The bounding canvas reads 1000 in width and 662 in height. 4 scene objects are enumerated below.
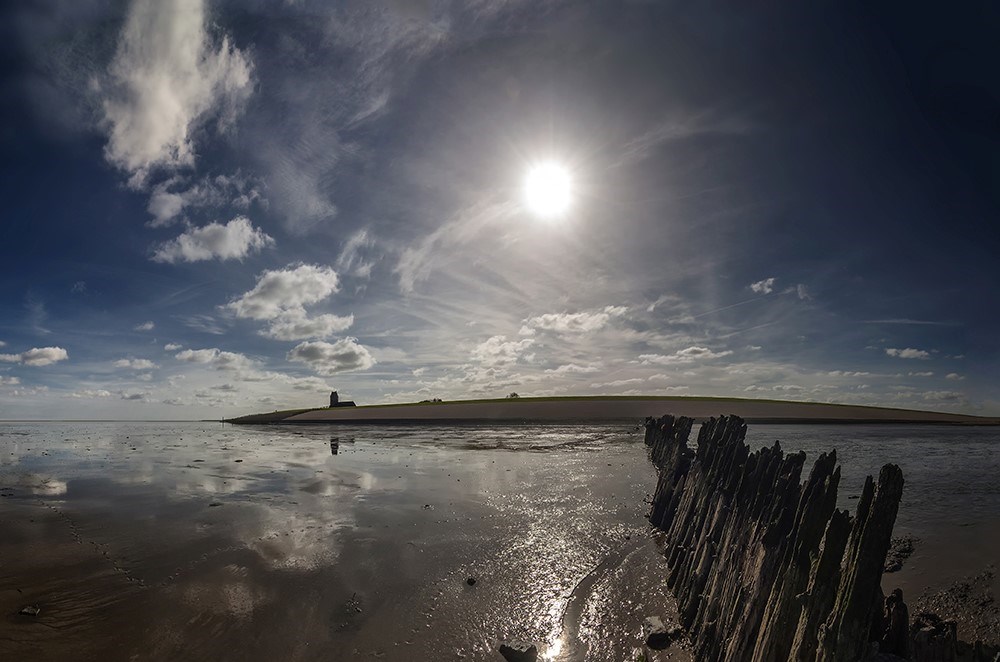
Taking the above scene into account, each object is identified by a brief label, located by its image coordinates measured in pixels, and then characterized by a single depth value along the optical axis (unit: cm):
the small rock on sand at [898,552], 983
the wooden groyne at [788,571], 449
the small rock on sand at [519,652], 656
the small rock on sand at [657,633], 698
